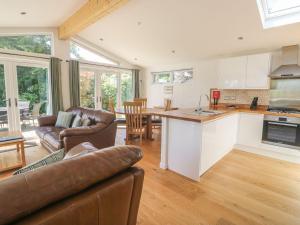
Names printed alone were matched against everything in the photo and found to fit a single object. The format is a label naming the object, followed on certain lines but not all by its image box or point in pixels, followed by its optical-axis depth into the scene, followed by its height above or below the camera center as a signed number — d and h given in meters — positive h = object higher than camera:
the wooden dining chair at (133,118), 3.71 -0.54
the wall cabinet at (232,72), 3.67 +0.49
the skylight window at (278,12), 2.74 +1.38
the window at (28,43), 3.96 +1.19
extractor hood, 3.22 +0.60
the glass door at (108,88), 5.79 +0.18
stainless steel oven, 2.96 -0.64
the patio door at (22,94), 3.97 -0.05
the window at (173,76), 5.27 +0.58
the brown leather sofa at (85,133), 2.80 -0.75
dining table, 4.08 -0.64
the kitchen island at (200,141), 2.35 -0.72
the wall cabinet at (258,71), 3.39 +0.48
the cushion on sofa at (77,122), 3.43 -0.58
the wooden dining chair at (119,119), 4.26 -0.72
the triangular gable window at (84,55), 5.10 +1.18
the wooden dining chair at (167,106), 4.53 -0.33
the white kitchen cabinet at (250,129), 3.33 -0.68
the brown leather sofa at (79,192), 0.65 -0.44
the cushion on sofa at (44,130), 3.40 -0.76
